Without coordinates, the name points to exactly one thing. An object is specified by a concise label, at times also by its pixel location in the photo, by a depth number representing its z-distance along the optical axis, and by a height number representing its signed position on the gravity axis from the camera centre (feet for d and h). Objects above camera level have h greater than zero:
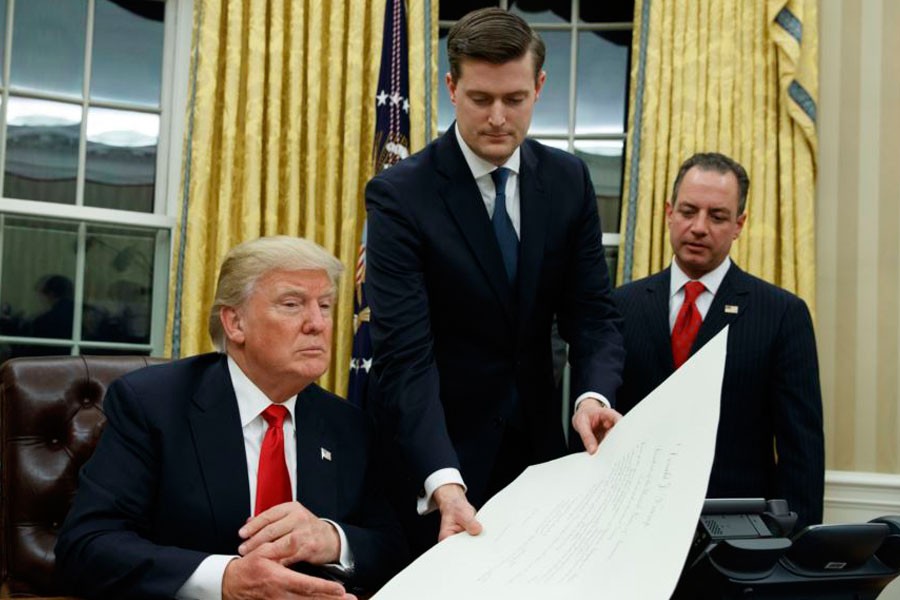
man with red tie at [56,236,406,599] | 5.54 -0.90
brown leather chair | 7.18 -0.98
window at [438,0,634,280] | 15.57 +3.72
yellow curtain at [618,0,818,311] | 13.70 +2.78
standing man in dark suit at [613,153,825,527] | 8.62 -0.05
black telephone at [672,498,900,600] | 3.89 -0.82
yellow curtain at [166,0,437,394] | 13.26 +2.31
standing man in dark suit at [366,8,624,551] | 6.45 +0.32
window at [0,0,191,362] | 13.61 +1.83
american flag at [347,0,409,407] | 12.98 +2.55
